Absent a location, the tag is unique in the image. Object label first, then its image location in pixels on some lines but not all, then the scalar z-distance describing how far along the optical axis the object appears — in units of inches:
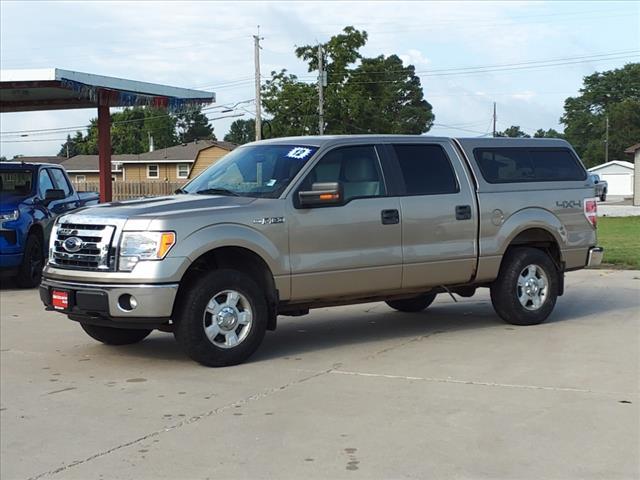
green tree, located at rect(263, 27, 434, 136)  1728.6
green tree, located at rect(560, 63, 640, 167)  3814.0
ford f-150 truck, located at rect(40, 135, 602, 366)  271.6
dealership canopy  582.2
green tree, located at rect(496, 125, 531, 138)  3118.6
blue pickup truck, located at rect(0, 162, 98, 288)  506.0
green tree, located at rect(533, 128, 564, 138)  4305.1
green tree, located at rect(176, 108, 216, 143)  4505.4
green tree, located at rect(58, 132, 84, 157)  3739.7
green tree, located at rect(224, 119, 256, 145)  4598.9
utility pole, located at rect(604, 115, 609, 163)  3663.9
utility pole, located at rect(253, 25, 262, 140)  1612.9
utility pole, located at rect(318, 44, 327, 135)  1641.0
